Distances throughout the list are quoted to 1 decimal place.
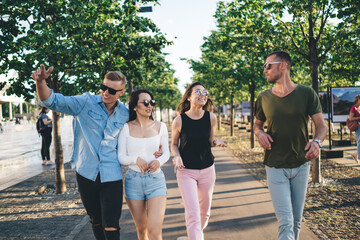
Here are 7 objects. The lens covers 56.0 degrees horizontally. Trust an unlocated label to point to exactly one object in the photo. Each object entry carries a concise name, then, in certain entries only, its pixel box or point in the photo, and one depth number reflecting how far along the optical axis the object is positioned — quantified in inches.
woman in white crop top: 122.1
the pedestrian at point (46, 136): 433.1
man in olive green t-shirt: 121.6
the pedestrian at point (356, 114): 345.4
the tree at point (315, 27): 284.8
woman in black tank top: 137.6
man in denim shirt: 120.6
